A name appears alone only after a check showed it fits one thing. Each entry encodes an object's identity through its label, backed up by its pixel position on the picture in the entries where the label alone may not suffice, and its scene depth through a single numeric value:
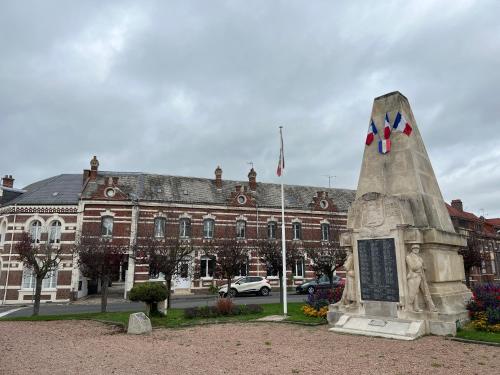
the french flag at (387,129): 11.48
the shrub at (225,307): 14.30
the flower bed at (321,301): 12.77
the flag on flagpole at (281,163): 15.70
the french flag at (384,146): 11.42
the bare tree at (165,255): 18.88
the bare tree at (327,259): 20.28
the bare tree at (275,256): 21.34
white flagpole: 13.38
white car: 26.86
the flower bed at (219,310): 14.14
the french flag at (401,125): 11.13
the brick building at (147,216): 28.89
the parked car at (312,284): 27.42
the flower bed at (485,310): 9.38
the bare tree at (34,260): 17.31
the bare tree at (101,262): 18.19
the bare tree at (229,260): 20.53
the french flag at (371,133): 11.98
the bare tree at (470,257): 25.20
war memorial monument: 9.51
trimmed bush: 13.39
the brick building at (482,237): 43.88
